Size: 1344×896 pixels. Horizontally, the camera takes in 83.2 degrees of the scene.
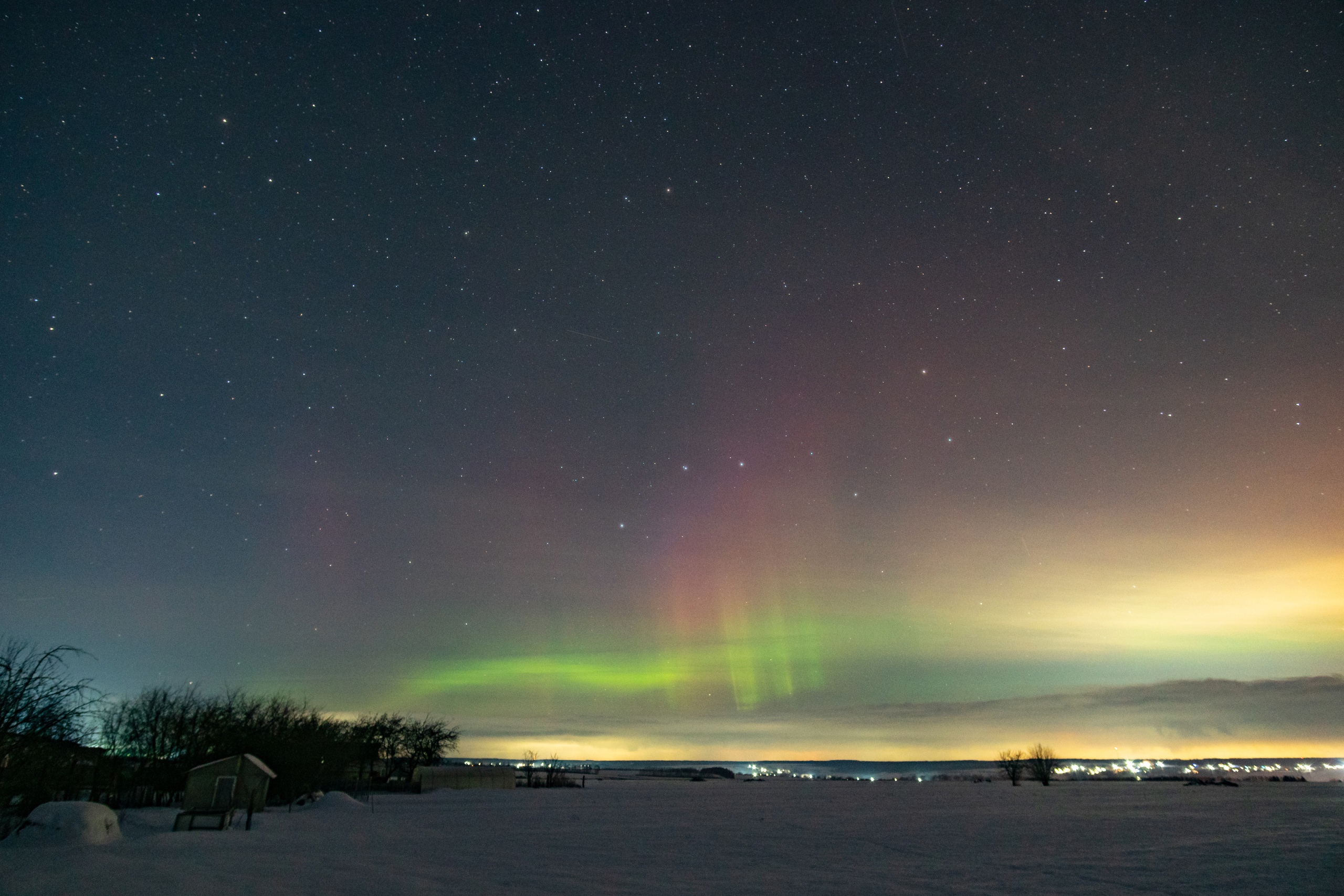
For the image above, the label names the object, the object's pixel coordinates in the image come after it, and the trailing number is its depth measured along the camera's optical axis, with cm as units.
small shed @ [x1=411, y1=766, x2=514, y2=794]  5947
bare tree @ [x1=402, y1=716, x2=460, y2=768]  7038
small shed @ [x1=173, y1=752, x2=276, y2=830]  2394
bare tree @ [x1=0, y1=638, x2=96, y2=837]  1623
